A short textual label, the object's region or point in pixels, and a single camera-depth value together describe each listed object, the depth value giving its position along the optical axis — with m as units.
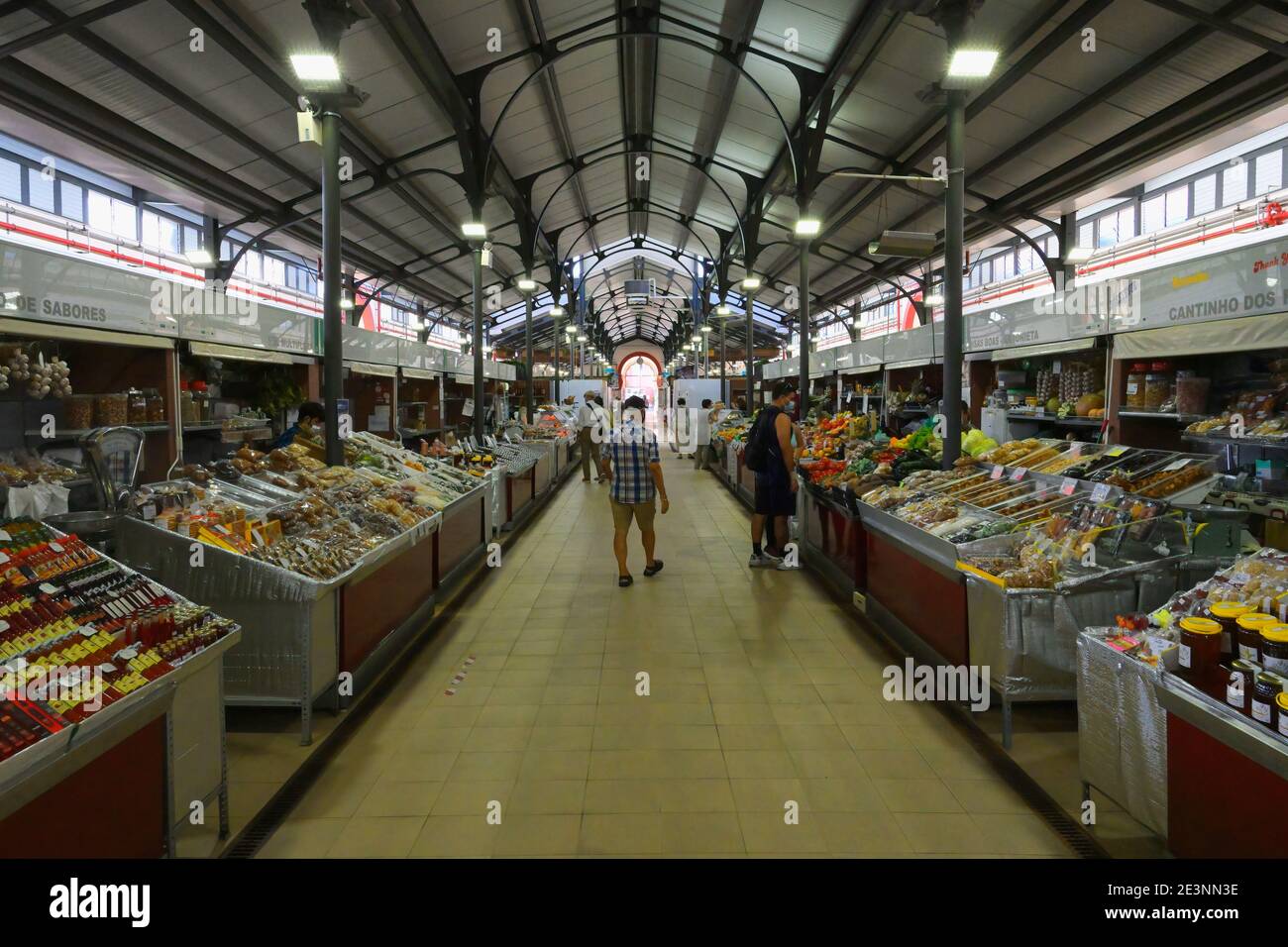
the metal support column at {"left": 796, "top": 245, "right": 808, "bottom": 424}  11.16
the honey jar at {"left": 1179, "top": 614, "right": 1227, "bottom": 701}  2.26
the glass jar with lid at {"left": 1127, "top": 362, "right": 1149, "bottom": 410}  4.79
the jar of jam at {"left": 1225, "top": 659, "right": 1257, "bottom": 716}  2.09
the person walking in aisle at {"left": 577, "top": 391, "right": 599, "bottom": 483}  15.23
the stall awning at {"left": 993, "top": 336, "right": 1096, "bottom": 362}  5.00
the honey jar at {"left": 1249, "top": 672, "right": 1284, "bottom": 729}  1.98
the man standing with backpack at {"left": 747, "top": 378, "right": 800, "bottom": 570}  6.96
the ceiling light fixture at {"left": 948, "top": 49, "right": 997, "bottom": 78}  4.87
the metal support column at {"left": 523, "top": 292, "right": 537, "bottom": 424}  16.11
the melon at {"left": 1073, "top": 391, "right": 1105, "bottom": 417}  5.58
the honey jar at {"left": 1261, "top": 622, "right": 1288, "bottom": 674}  2.06
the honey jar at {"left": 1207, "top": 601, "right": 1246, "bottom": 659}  2.29
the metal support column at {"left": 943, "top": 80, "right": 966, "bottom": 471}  5.56
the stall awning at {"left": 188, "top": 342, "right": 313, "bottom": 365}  4.97
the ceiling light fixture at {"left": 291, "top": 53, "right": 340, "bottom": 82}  4.85
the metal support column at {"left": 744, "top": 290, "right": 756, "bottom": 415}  17.12
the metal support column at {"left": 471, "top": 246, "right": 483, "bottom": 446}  10.96
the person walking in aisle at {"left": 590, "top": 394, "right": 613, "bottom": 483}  14.90
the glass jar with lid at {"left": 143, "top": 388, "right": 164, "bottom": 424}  4.70
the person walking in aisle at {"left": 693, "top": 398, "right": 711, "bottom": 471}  18.02
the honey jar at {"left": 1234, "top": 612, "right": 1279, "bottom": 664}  2.16
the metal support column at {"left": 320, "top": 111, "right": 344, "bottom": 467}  5.36
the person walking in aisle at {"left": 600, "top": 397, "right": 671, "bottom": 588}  6.53
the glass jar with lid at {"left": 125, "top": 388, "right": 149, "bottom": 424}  4.55
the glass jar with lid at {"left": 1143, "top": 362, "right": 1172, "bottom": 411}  4.70
